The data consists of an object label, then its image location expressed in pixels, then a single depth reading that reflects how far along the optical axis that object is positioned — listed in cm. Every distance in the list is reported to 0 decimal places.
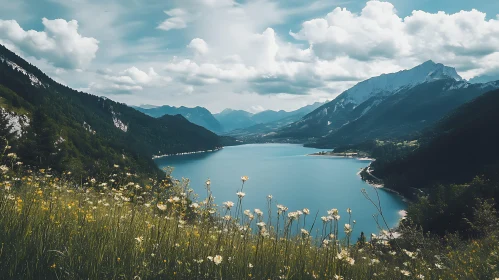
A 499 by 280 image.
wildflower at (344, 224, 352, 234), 564
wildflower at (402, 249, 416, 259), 557
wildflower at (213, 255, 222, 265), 367
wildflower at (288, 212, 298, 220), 528
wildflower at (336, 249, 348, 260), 478
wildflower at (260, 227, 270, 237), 489
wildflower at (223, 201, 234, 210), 501
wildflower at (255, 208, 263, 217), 546
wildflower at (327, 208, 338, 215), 515
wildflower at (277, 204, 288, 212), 525
